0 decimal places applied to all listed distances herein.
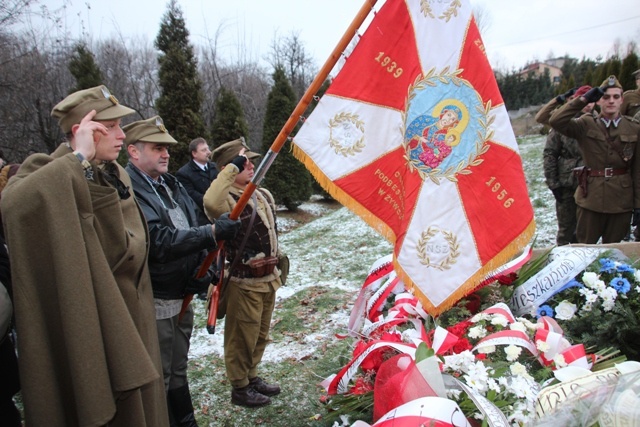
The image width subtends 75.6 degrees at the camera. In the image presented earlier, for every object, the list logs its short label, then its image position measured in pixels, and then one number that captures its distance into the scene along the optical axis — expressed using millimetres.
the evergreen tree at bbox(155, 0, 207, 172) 11422
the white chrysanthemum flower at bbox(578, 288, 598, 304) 2557
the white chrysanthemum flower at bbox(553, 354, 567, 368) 1970
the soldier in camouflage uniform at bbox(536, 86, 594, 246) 5809
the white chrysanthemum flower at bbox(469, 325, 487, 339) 2293
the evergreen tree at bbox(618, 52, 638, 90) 14029
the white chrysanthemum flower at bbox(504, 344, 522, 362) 2021
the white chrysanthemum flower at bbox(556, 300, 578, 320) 2578
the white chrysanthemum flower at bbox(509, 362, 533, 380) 1895
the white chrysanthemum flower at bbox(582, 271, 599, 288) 2631
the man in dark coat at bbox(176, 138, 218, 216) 6016
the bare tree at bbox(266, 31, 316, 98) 23500
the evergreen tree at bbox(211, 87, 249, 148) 12625
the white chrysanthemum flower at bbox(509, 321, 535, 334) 2228
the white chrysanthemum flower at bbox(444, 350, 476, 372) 1975
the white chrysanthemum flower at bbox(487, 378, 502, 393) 1806
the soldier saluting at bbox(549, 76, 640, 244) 4527
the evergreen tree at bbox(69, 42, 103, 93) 10406
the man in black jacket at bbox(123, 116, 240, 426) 2457
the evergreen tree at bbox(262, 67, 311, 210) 13750
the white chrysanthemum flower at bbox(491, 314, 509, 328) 2311
